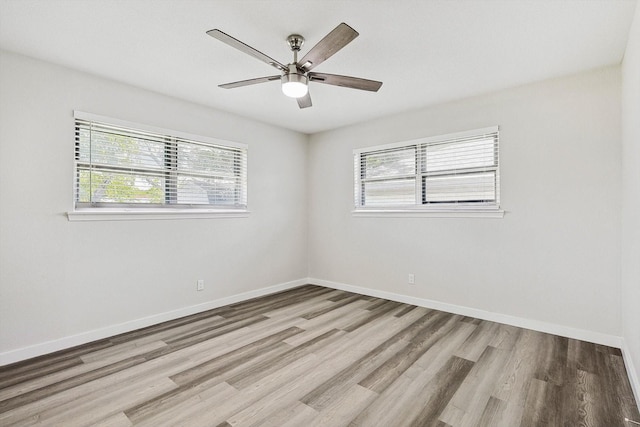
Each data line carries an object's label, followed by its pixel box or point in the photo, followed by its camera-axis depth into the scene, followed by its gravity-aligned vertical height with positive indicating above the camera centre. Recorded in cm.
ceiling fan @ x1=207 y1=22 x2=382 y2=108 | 192 +106
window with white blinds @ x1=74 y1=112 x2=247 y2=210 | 306 +50
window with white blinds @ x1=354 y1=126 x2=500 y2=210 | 363 +53
